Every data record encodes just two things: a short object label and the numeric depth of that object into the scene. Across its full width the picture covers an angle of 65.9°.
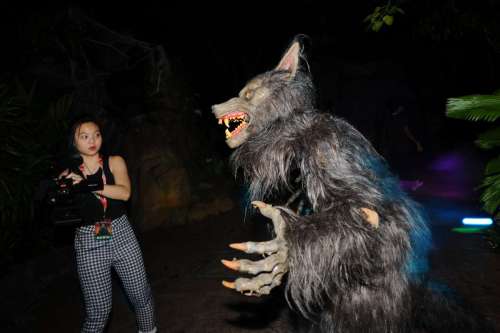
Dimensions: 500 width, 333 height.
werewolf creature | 1.88
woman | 2.98
